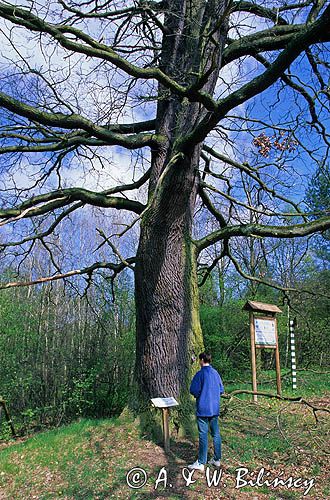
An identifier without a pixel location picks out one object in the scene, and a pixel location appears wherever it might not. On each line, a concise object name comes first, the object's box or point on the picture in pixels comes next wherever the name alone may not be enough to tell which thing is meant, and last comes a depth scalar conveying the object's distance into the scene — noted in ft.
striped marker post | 38.86
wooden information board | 33.47
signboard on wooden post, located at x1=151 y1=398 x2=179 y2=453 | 18.88
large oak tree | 18.38
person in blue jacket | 17.65
